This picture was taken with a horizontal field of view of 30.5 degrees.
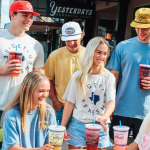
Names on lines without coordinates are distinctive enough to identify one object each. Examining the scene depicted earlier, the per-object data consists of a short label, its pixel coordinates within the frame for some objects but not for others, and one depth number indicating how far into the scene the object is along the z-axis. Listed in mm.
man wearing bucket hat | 3510
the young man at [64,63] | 3785
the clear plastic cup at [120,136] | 2240
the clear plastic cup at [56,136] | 2105
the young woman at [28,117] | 2410
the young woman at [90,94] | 3004
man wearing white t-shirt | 3352
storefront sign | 7531
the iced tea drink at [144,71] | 3243
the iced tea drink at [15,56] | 3211
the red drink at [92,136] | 2225
